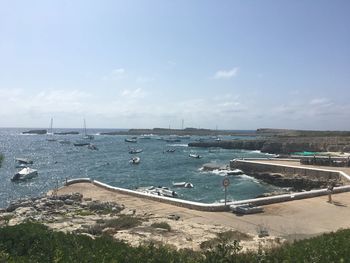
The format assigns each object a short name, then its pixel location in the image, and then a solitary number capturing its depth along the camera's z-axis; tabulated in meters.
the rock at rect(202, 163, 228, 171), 64.43
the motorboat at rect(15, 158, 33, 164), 85.36
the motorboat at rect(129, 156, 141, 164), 80.81
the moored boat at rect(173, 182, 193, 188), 48.99
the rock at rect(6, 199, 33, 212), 29.49
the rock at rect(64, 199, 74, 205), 27.75
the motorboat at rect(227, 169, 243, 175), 56.94
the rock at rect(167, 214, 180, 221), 20.09
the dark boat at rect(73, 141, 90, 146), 146.66
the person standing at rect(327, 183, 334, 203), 24.25
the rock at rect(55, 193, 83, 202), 29.56
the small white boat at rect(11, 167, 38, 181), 60.59
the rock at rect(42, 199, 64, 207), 27.37
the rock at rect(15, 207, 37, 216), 24.41
